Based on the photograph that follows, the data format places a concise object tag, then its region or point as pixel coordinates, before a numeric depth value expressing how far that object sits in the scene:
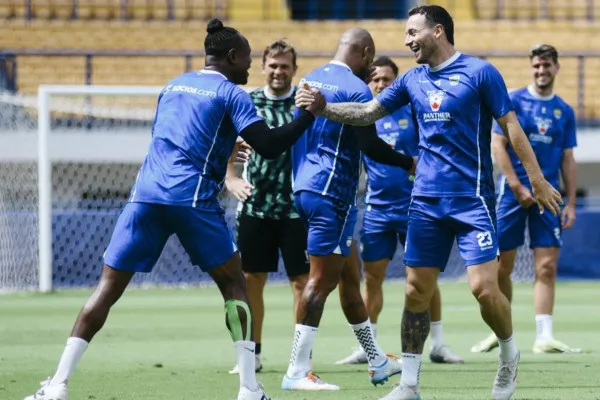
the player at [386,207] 19.83
